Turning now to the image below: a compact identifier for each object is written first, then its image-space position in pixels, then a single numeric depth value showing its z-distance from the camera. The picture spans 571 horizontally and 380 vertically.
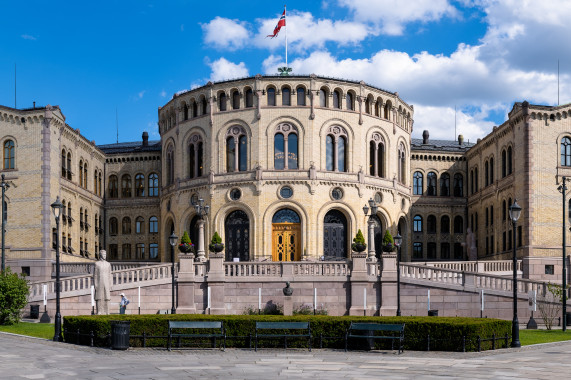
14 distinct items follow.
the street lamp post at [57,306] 29.09
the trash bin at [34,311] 40.62
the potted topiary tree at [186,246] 42.03
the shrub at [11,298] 34.19
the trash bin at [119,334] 26.42
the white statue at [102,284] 31.59
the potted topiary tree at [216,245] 43.91
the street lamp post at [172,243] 39.09
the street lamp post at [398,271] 38.68
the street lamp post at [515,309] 27.98
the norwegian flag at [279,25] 59.00
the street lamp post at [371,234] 43.78
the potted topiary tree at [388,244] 42.06
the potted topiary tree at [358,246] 41.53
